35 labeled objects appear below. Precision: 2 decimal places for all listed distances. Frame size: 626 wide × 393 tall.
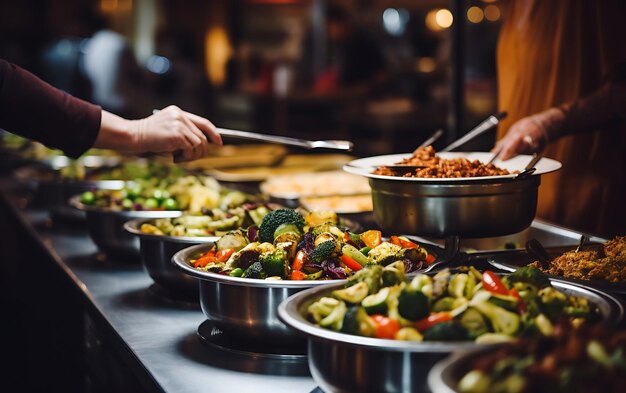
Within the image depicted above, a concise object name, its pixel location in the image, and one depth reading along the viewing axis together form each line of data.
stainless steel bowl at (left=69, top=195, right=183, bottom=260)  2.89
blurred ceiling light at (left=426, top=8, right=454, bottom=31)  13.20
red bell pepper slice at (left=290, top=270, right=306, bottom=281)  1.84
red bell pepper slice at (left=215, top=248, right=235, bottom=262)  2.04
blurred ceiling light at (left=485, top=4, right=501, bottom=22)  12.94
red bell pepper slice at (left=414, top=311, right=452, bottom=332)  1.42
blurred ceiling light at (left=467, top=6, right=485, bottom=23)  12.85
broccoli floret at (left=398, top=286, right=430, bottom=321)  1.43
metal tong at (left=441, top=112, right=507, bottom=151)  2.56
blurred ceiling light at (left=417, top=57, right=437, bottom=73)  10.04
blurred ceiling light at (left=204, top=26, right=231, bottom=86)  14.91
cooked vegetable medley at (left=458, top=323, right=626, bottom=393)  1.03
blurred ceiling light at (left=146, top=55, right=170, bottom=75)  15.46
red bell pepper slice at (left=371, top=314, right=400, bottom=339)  1.40
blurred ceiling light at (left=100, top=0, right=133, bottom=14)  14.84
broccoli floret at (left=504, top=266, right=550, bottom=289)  1.57
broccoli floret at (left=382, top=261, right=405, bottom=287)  1.58
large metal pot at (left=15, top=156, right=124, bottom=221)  3.75
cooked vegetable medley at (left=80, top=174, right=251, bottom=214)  2.96
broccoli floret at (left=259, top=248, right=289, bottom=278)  1.83
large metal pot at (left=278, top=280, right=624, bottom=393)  1.29
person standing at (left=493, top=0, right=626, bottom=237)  3.08
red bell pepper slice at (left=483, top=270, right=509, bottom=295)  1.50
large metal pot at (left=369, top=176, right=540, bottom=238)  2.08
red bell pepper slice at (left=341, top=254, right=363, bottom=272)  1.90
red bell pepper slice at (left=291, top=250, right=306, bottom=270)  1.88
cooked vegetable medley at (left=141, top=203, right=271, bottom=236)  2.50
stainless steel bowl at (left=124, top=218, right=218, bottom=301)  2.32
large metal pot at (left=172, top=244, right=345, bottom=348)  1.75
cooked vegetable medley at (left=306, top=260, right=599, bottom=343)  1.36
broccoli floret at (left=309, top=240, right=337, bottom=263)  1.87
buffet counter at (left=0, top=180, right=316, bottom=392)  1.76
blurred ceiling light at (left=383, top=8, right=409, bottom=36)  13.15
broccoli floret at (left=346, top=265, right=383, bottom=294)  1.56
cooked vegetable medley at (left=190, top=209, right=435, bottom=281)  1.85
